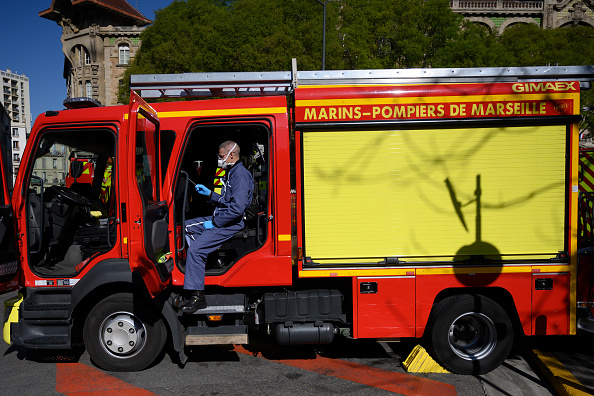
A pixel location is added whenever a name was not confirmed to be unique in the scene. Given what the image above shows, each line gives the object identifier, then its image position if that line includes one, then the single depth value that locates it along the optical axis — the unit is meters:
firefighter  4.24
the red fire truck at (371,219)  4.16
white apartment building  104.81
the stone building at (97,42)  45.59
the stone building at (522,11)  42.25
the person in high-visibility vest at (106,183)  4.99
